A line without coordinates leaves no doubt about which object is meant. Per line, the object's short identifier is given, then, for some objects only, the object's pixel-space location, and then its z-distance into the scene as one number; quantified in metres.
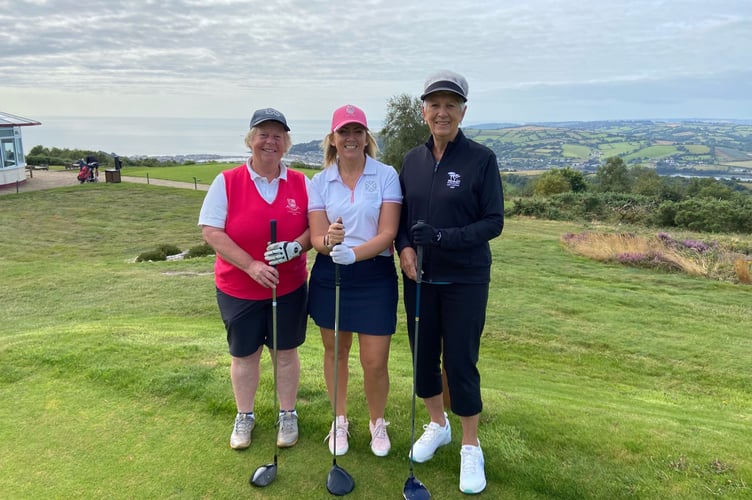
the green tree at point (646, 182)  44.77
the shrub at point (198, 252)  16.78
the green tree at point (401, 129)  39.22
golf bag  34.75
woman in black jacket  3.25
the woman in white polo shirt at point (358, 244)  3.41
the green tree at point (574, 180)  48.50
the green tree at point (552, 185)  47.09
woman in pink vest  3.53
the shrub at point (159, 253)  16.42
